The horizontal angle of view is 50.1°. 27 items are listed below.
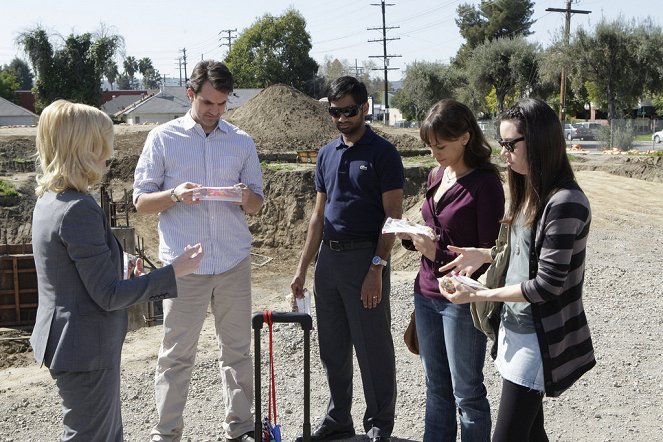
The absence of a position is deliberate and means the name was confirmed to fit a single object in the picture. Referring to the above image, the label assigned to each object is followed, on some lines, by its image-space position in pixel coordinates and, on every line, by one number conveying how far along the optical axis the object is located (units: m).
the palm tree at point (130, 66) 142.61
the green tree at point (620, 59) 32.59
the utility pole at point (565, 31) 34.38
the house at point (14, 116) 66.44
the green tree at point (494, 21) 71.75
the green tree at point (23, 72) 117.27
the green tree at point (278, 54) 77.56
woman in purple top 3.56
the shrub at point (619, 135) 31.50
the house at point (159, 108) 69.62
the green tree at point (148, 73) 137.00
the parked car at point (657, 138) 39.06
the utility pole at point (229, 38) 89.50
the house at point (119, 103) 87.22
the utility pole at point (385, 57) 63.91
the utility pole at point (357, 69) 116.72
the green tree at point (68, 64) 62.44
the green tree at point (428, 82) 53.28
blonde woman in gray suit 2.91
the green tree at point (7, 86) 78.92
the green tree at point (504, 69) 44.09
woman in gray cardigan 2.84
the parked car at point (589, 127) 42.84
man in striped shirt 4.25
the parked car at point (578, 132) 42.31
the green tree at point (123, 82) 148.38
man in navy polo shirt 4.30
